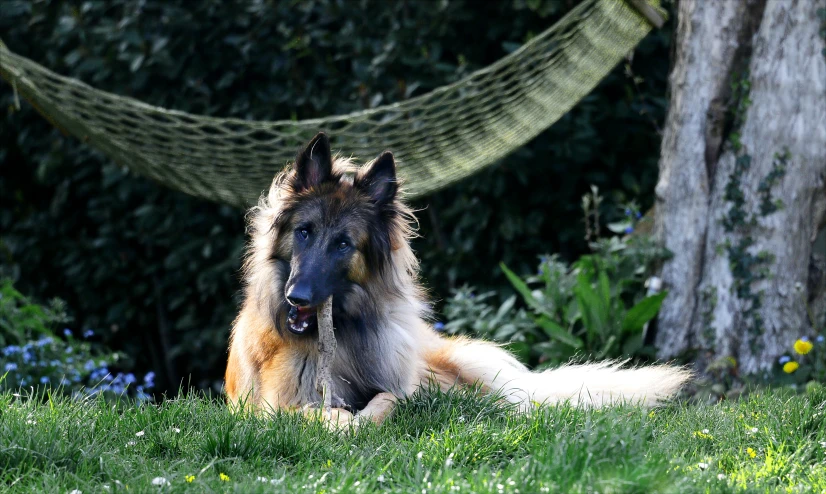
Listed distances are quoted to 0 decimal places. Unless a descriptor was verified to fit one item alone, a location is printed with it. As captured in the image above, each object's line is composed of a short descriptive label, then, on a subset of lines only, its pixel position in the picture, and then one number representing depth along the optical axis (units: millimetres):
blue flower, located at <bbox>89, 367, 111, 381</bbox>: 11391
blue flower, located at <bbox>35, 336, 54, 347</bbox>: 11086
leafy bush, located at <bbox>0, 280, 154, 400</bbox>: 10828
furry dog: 7941
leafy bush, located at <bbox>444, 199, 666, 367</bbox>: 10805
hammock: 10805
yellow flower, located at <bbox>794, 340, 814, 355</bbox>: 9758
